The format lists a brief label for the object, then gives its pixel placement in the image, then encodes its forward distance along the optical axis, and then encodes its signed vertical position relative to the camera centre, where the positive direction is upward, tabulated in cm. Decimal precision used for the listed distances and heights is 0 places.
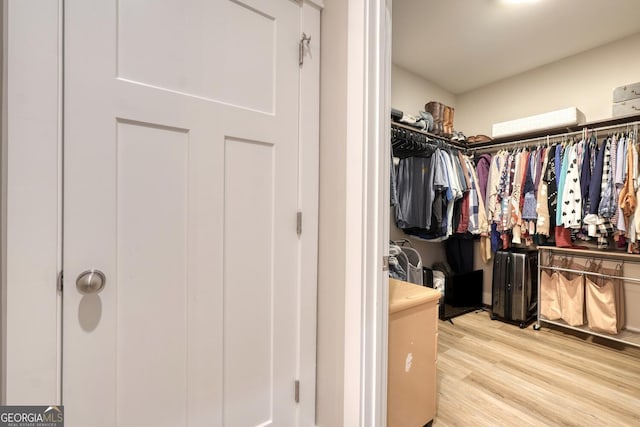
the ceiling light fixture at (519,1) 194 +152
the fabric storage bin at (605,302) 229 -74
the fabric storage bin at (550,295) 256 -76
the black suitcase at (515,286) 267 -71
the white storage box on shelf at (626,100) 216 +94
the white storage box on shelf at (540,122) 243 +89
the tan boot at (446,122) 280 +97
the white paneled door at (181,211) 76 +1
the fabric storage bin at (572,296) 243 -73
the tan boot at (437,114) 274 +102
